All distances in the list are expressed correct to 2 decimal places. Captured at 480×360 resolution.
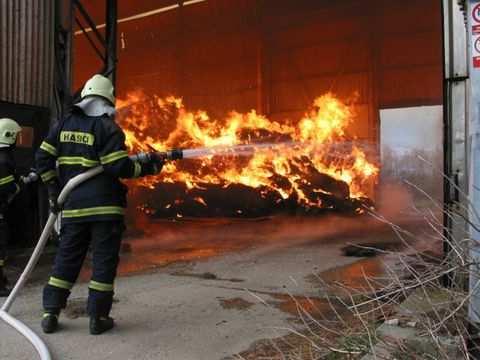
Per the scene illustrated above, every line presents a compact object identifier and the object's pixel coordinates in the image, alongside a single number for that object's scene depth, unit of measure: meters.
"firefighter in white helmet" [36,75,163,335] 3.70
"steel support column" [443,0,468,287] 4.18
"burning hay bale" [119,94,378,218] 12.73
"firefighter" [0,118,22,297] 4.98
